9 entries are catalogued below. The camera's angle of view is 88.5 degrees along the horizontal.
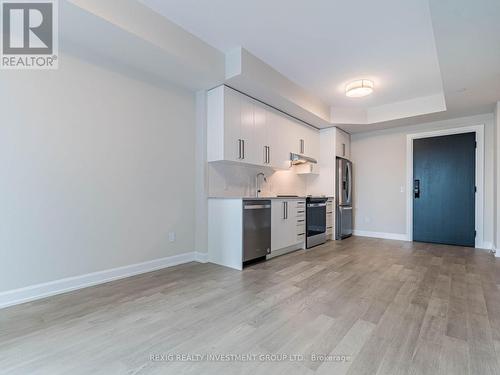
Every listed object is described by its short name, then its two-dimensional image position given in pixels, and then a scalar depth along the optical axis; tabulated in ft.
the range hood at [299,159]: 15.76
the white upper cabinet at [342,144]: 18.28
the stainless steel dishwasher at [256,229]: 10.90
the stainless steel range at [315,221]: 15.03
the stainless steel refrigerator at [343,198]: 17.71
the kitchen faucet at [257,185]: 14.71
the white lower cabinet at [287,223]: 12.50
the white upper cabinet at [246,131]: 11.56
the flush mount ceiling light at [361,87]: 12.82
